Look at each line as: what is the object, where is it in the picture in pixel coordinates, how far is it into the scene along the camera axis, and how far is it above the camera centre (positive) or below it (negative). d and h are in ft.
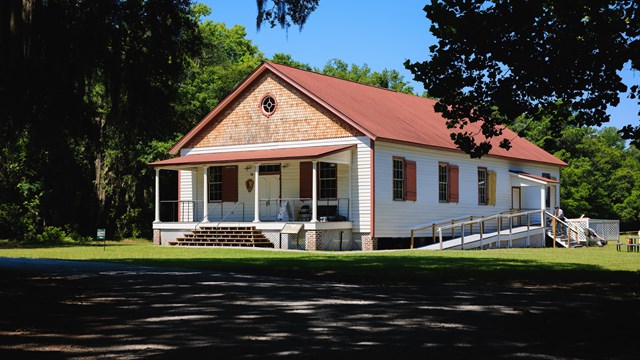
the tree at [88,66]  47.11 +9.10
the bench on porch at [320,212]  99.35 -0.07
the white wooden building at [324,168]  96.07 +5.60
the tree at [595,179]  175.73 +6.96
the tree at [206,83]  136.77 +22.63
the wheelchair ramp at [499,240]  98.80 -3.76
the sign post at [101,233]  74.59 -1.92
